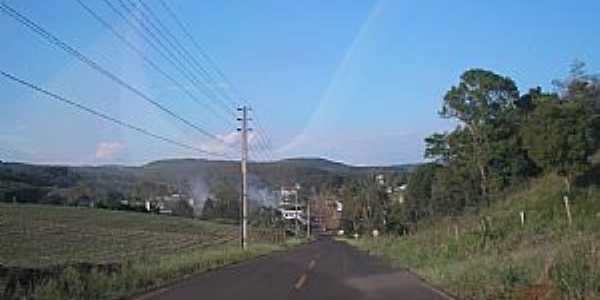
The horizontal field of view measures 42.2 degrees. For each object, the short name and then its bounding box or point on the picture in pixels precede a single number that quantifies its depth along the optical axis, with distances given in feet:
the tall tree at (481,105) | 233.14
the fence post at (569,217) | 110.22
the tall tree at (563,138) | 166.20
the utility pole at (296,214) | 473.34
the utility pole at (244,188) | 196.89
